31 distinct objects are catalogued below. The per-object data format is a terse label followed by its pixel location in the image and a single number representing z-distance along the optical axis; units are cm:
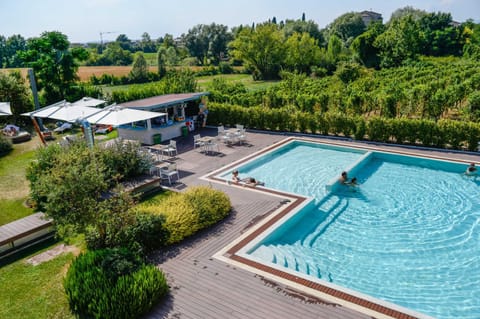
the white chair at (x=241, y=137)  2023
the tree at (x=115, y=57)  9569
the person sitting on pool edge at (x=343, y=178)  1398
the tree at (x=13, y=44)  10814
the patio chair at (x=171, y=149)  1677
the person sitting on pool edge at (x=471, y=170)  1482
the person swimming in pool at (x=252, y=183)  1379
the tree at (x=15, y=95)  2503
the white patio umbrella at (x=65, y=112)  1656
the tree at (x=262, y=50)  5803
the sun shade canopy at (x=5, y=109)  1977
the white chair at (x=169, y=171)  1426
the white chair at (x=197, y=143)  1857
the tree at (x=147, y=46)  14375
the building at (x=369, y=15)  15925
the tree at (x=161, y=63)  6048
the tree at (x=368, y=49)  5618
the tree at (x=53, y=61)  2769
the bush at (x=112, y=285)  682
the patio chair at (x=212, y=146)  1883
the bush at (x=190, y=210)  984
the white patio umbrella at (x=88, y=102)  2030
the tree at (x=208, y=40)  8294
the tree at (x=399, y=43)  5250
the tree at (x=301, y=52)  5831
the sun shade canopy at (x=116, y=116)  1523
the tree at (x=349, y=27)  9812
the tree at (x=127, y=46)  15062
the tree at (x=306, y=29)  8156
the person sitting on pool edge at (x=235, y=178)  1409
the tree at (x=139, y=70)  5679
